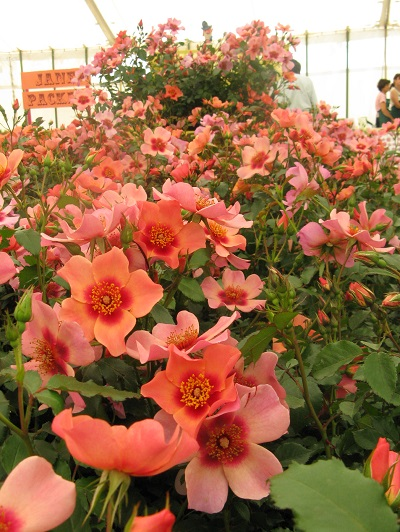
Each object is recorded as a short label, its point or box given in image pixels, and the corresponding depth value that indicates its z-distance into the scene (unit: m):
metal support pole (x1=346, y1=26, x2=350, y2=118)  9.10
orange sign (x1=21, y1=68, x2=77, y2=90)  3.04
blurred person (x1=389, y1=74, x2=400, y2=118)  3.87
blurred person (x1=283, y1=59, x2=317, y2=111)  3.23
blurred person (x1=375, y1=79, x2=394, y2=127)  5.26
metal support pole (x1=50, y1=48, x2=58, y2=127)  9.10
